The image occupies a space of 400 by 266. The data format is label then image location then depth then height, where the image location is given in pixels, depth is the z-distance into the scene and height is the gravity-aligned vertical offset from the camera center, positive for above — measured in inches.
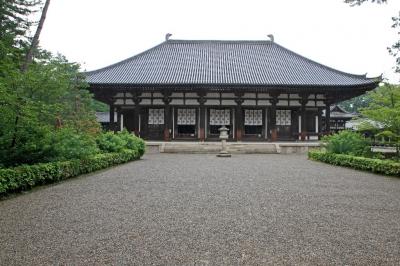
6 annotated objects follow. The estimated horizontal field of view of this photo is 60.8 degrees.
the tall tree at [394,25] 502.9 +272.8
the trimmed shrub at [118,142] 588.4 -9.9
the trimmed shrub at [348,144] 586.2 -11.2
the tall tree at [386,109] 481.4 +41.6
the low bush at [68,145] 396.5 -11.0
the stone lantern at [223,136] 813.2 +2.2
